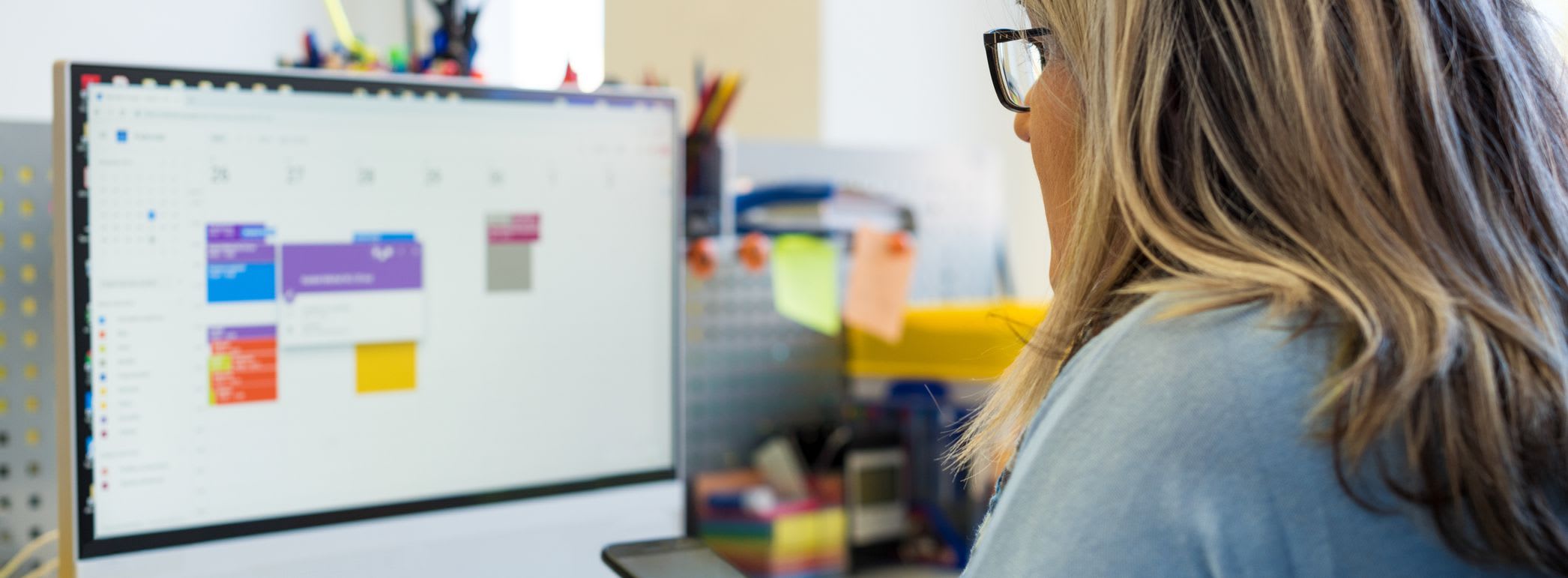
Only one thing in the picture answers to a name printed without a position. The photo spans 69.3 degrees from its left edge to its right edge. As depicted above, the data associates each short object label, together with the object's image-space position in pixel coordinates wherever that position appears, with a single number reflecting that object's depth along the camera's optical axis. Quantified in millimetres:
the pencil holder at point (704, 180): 1107
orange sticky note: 1185
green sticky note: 1166
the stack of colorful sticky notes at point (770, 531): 1071
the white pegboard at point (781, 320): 1156
